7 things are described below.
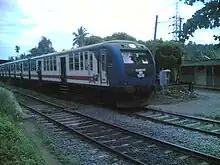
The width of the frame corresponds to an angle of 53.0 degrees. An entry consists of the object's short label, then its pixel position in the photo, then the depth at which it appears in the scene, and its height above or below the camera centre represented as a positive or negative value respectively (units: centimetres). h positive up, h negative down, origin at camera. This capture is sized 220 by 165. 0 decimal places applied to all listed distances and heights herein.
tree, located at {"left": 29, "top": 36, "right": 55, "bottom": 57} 6030 +795
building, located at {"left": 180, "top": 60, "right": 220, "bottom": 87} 1972 +3
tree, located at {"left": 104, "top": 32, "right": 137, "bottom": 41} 2735 +468
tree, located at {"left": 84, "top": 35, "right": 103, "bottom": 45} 2957 +486
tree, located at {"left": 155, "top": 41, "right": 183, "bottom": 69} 1895 +156
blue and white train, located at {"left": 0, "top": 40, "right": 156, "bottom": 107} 922 +14
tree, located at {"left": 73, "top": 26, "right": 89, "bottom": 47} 5189 +968
